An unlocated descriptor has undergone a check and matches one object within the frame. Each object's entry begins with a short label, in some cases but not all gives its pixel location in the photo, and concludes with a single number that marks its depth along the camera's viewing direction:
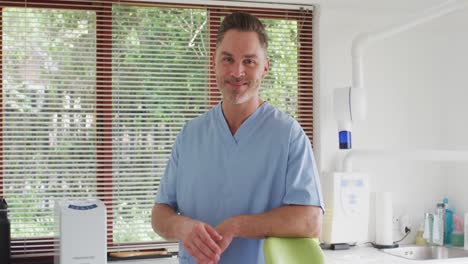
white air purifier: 2.38
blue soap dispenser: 3.38
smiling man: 1.26
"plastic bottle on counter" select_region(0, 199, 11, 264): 2.60
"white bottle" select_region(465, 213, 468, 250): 3.17
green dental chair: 1.20
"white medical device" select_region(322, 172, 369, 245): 3.17
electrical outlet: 3.41
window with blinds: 2.92
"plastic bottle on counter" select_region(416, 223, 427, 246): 3.38
